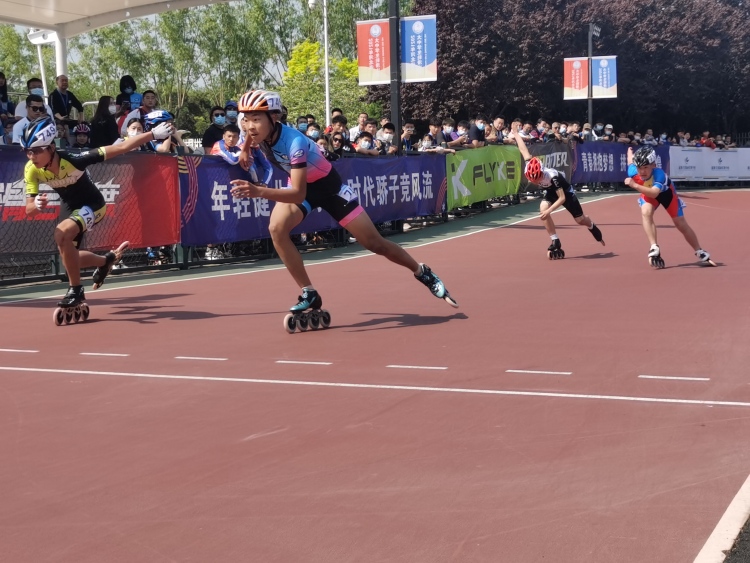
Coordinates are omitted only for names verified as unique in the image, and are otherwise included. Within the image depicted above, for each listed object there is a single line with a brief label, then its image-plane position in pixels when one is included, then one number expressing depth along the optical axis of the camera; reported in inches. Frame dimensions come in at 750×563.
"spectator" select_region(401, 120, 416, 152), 956.0
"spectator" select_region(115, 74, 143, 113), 684.1
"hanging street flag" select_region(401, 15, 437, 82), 905.5
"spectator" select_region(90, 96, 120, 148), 638.5
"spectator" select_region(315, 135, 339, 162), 740.0
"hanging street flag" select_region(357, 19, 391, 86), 900.0
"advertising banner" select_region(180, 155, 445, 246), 635.5
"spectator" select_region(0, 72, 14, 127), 686.2
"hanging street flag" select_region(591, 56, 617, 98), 1612.9
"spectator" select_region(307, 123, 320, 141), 755.3
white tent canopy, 758.5
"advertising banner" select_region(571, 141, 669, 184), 1341.0
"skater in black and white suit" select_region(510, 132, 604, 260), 644.1
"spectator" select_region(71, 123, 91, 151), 628.4
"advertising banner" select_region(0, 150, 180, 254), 516.4
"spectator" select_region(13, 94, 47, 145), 577.6
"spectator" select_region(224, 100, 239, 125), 725.9
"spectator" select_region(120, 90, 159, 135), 651.5
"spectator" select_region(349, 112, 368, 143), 901.2
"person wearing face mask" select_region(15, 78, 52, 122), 641.0
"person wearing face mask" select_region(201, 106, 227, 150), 706.8
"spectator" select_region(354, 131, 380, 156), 840.9
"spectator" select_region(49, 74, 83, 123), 706.2
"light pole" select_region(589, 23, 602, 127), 1601.9
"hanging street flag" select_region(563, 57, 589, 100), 1609.3
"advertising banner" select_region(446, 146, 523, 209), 979.9
